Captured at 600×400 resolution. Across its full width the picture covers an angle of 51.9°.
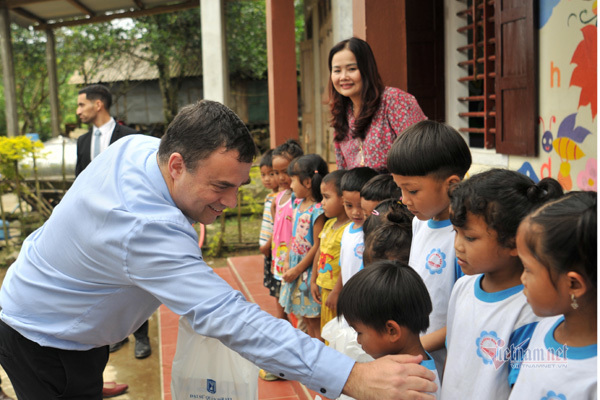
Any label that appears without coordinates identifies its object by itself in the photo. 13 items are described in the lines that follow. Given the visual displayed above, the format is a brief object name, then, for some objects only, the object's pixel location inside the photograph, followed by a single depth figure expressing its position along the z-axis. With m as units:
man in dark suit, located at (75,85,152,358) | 5.27
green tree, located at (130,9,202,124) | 17.34
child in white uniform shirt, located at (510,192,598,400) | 1.46
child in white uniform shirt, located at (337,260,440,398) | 2.01
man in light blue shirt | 1.81
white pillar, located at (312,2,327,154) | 12.80
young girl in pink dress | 4.38
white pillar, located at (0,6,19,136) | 11.61
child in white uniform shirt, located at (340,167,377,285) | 3.16
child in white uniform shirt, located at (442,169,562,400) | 1.82
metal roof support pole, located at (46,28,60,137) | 13.20
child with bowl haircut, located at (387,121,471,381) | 2.29
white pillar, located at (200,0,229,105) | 8.84
